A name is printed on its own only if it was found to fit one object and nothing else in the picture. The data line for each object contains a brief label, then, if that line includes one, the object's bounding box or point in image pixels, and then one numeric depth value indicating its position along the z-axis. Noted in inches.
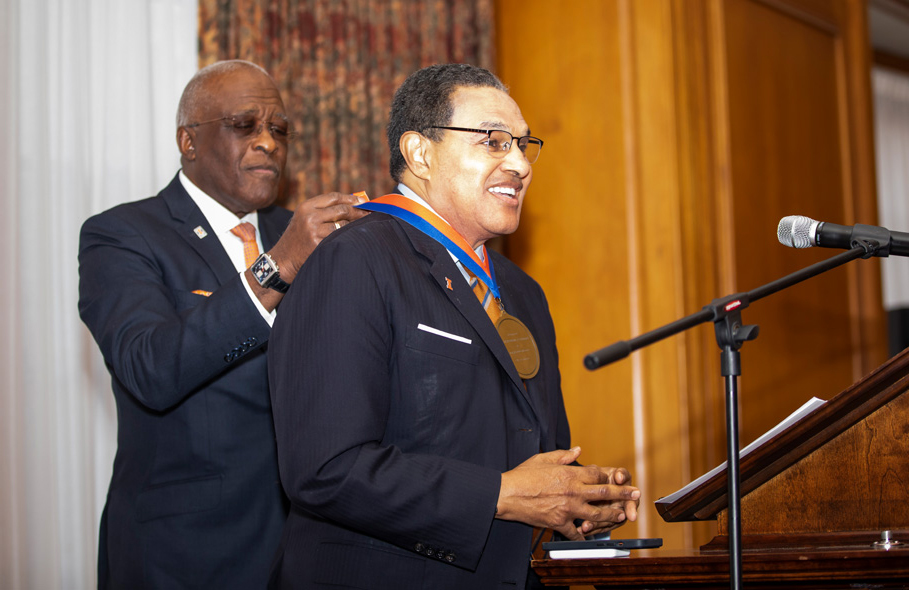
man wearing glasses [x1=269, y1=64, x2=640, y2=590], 62.5
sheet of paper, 61.7
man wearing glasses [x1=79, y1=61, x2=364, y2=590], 82.6
